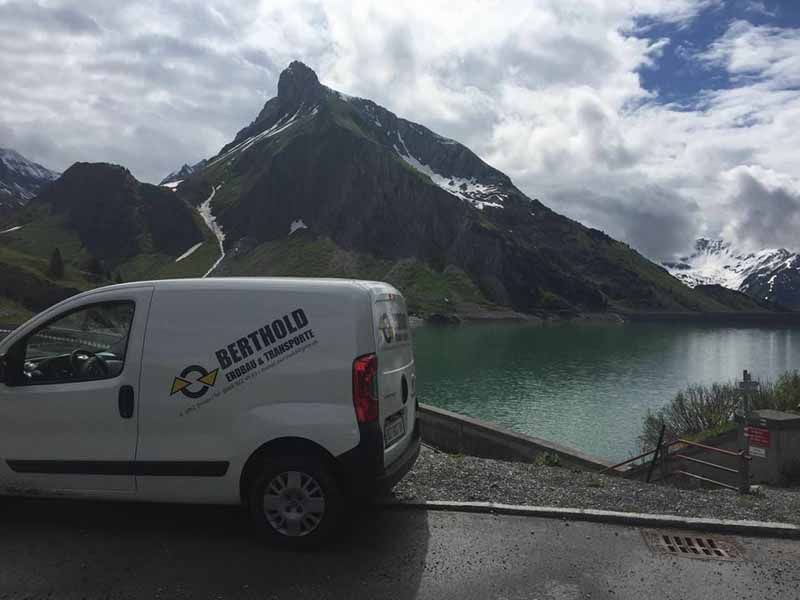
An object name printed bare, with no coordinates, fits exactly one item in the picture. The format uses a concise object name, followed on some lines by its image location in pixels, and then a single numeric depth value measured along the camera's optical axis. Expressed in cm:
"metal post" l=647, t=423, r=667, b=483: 1432
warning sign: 990
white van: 613
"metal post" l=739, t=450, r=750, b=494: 908
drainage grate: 629
